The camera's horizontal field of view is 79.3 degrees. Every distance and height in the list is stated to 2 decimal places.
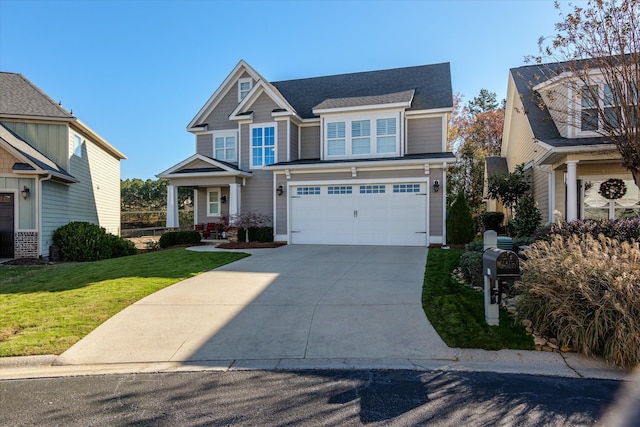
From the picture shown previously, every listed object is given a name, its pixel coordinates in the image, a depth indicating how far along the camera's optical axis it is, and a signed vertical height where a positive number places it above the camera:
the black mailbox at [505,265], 5.11 -0.73
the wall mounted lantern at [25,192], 13.53 +0.70
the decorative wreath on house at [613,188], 12.49 +0.69
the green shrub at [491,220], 19.09 -0.51
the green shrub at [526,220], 13.38 -0.35
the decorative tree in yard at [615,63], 8.27 +3.33
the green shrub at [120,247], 15.16 -1.44
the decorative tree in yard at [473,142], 26.16 +5.32
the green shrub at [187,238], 16.41 -1.14
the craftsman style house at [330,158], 14.49 +2.28
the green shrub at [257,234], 15.80 -0.95
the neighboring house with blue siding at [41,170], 13.55 +1.61
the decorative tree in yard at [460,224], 13.45 -0.49
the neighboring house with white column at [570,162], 11.15 +1.50
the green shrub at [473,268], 7.46 -1.17
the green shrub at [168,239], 16.14 -1.17
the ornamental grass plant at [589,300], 4.28 -1.10
